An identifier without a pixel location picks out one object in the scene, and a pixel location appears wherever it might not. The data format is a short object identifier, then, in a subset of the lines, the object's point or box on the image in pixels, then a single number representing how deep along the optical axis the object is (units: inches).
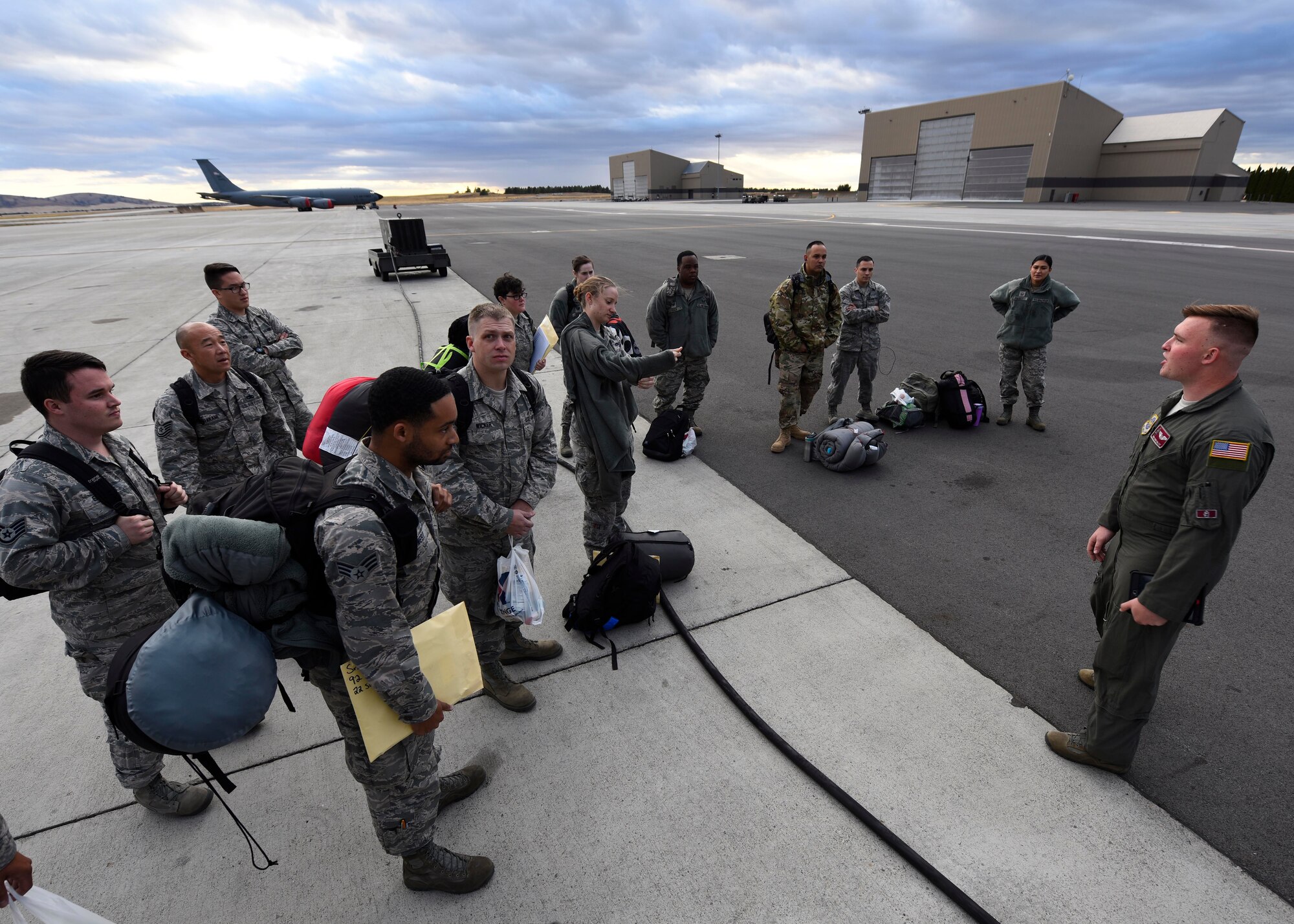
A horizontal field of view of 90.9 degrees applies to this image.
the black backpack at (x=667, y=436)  257.4
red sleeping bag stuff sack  119.6
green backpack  287.7
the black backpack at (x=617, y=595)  156.8
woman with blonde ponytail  152.6
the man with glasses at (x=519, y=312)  214.8
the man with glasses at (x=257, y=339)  184.4
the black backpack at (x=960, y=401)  279.1
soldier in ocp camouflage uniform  260.2
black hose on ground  95.8
